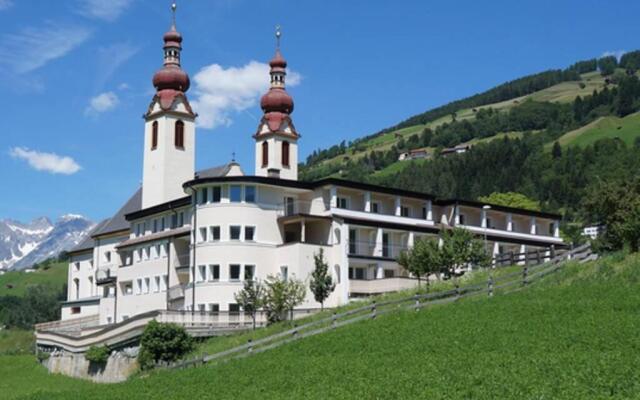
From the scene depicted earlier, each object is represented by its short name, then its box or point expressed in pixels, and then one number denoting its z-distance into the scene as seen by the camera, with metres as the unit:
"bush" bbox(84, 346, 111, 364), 52.12
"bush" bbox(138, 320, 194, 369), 47.25
